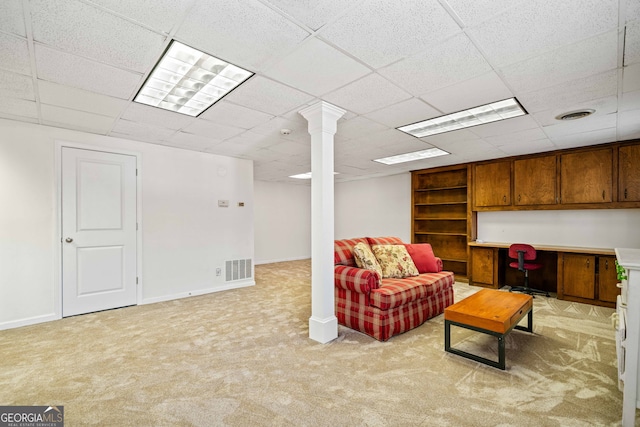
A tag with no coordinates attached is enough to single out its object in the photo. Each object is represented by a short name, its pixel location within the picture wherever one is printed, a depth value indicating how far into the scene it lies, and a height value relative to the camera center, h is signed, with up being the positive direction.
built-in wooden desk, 3.89 -0.88
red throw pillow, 3.77 -0.59
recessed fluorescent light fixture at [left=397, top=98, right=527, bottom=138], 2.89 +1.09
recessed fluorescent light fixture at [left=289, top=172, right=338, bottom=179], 6.87 +0.98
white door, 3.58 -0.20
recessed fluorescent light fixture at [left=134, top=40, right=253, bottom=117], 2.06 +1.12
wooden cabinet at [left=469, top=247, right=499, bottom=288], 4.96 -0.92
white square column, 2.85 -0.06
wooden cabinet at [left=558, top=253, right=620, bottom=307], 3.85 -0.89
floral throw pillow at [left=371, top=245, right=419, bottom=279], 3.49 -0.58
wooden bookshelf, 5.72 +0.02
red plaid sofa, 2.84 -0.88
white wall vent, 5.01 -0.97
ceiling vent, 2.92 +1.05
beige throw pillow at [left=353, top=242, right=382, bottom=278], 3.27 -0.50
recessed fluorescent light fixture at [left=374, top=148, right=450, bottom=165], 4.77 +1.05
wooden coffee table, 2.28 -0.84
